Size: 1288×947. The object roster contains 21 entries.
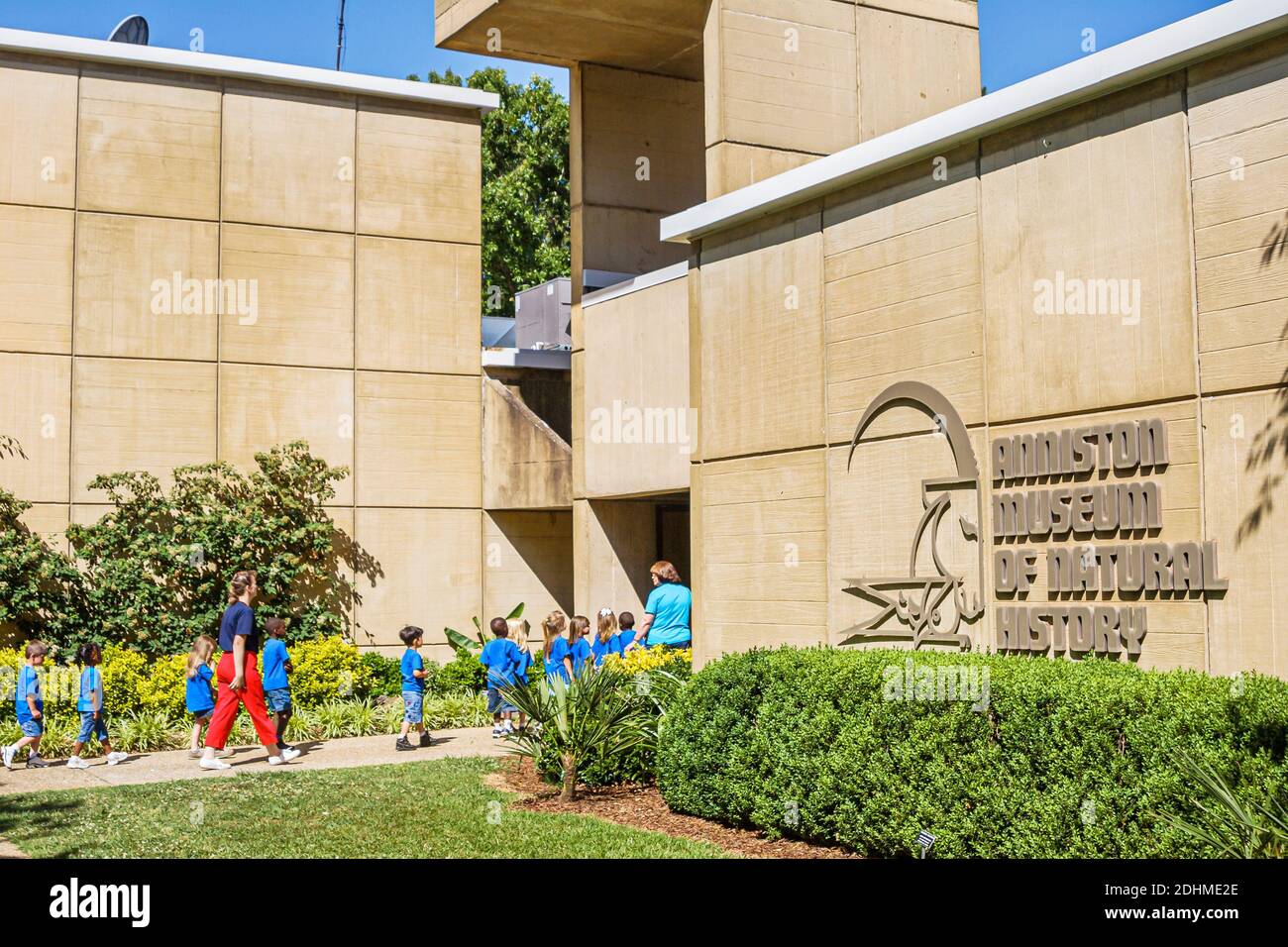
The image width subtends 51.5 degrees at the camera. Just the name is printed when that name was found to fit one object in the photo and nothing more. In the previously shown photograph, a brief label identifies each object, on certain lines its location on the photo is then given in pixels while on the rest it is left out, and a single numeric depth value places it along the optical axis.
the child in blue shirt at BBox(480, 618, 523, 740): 14.61
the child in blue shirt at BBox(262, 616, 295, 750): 13.81
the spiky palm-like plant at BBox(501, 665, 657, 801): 10.95
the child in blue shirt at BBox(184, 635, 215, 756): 13.60
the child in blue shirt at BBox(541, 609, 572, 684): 13.84
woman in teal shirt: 13.59
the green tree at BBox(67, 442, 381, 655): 16.69
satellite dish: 19.39
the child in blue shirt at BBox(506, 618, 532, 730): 14.78
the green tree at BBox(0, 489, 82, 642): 15.96
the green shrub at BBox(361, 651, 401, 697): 17.62
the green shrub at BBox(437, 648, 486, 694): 17.91
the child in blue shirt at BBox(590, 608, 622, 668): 14.62
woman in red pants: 12.75
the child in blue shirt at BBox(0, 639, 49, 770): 13.05
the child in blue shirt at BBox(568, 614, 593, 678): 13.78
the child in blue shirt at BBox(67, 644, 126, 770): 13.23
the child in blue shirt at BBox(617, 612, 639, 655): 14.75
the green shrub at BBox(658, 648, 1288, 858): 6.92
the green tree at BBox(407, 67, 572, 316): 36.66
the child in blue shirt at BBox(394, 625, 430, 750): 14.08
